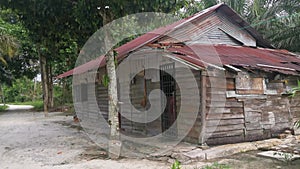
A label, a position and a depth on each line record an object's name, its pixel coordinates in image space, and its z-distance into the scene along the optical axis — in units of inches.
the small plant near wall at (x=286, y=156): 225.8
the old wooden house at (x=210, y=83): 268.2
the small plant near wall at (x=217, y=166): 207.4
